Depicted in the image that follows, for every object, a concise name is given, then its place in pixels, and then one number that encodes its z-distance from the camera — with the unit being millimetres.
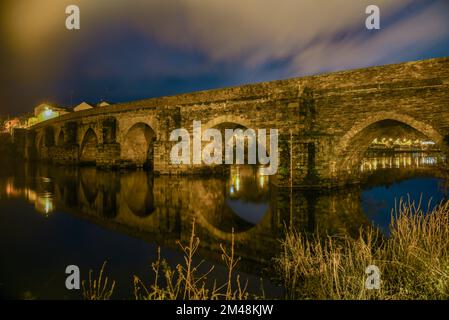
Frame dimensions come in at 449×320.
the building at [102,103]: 58906
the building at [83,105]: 58812
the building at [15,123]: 74750
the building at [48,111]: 63188
